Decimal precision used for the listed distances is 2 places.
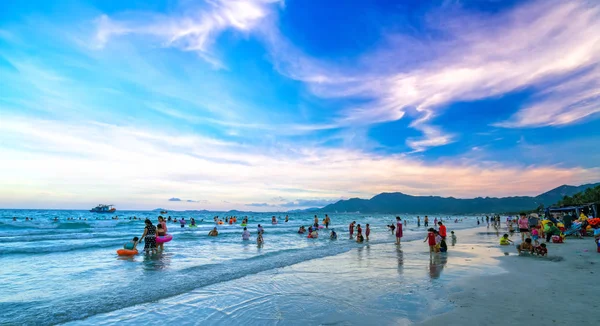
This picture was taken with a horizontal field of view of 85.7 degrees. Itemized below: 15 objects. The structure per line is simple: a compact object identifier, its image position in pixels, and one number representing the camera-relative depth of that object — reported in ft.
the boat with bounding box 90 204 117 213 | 410.72
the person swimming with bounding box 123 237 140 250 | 60.39
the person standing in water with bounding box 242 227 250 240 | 91.29
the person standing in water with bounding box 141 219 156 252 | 61.05
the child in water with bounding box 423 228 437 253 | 59.41
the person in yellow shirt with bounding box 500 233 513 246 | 71.42
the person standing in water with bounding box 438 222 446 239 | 61.64
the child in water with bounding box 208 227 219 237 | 111.50
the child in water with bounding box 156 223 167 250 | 64.13
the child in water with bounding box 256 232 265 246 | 82.23
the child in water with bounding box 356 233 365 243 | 89.25
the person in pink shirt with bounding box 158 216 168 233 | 67.59
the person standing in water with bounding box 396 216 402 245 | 77.82
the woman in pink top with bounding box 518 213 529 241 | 66.85
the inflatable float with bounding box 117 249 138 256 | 59.16
